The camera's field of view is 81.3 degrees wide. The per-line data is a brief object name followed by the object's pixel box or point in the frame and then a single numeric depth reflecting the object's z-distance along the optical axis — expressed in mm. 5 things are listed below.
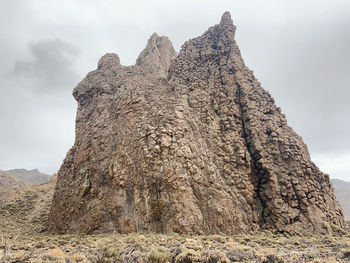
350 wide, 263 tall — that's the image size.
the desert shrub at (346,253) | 10261
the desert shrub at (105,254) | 9240
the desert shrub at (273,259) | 9034
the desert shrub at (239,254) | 9802
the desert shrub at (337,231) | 16594
